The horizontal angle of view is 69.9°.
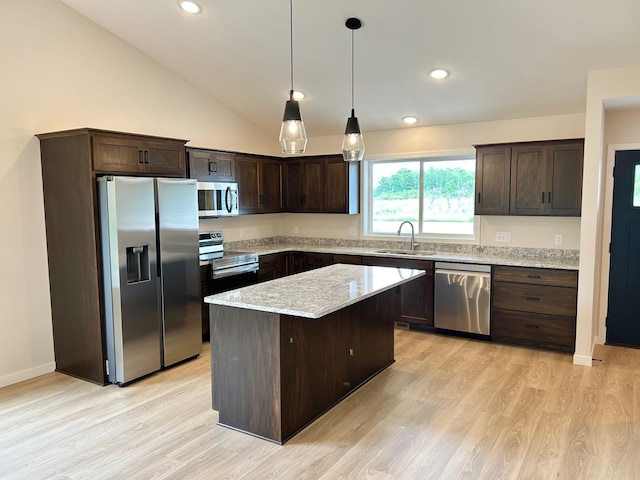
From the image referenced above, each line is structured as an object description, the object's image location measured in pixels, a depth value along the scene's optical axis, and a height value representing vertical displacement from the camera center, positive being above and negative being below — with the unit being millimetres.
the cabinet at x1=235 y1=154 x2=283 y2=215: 5578 +320
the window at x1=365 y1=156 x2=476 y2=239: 5512 +146
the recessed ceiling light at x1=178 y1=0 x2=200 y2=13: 3703 +1659
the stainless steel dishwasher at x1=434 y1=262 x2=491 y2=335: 4773 -961
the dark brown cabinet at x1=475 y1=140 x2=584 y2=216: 4477 +285
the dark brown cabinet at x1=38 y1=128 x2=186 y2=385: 3693 -119
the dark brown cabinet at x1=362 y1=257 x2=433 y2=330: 5102 -1009
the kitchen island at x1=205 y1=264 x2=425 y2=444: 2834 -951
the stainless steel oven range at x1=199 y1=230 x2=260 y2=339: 4832 -627
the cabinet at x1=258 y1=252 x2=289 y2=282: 5604 -727
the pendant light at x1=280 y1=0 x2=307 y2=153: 2781 +479
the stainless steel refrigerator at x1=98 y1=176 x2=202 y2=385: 3707 -539
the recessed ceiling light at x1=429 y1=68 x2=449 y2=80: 4245 +1254
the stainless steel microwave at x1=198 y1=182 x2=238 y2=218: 4945 +109
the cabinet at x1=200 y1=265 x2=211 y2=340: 4750 -853
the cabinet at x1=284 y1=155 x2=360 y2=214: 5922 +309
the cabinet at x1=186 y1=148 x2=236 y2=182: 4883 +487
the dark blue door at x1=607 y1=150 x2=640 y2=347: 4547 -497
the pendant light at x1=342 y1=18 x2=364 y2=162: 3180 +462
